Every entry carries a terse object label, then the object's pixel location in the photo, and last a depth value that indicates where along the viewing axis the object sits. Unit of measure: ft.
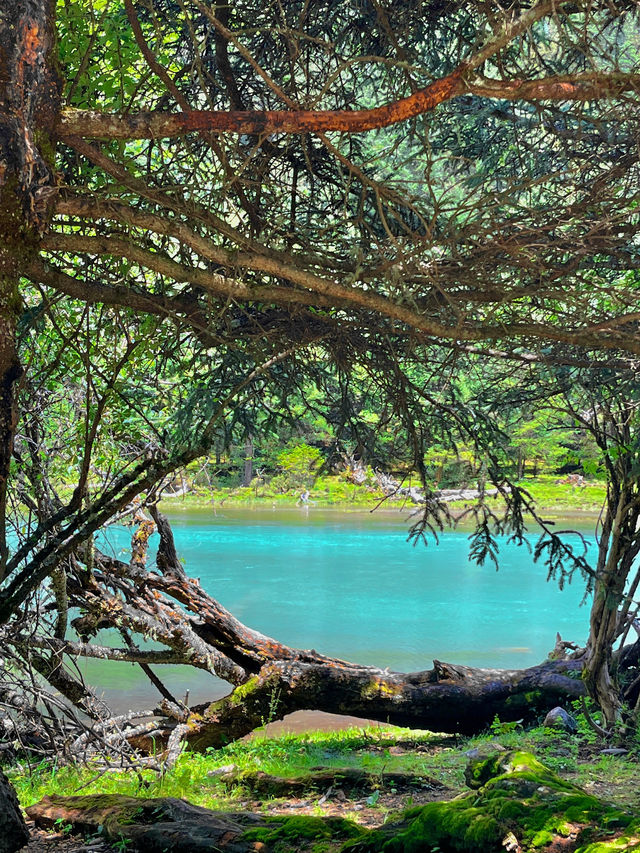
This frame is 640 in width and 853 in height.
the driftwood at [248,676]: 20.18
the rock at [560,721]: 20.84
